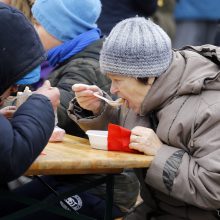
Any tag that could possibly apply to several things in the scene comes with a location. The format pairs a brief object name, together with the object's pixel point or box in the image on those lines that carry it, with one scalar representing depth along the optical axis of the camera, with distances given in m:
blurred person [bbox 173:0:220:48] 9.99
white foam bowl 4.13
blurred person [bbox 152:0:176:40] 9.77
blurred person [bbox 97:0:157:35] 8.10
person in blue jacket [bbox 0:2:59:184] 3.18
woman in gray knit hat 3.92
